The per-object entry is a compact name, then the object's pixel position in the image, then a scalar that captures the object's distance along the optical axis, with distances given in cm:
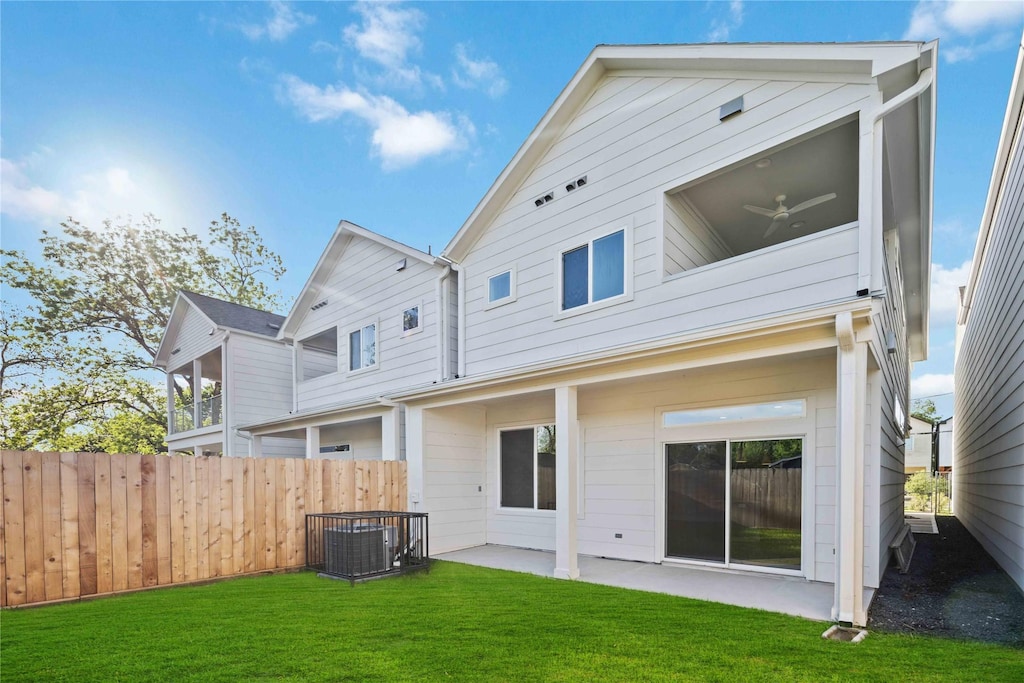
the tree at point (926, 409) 4099
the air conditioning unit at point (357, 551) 662
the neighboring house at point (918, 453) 2713
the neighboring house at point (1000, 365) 575
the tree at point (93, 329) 1912
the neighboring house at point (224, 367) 1385
